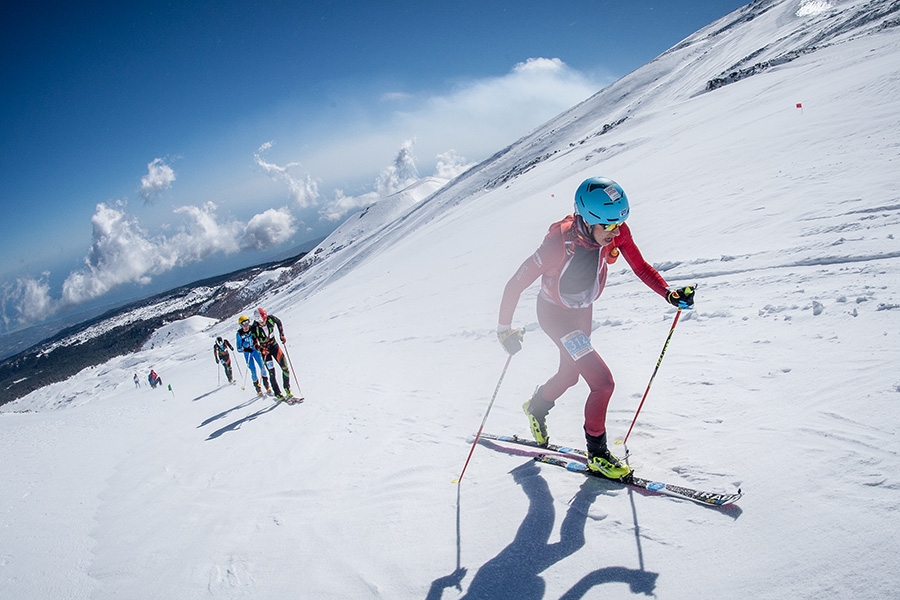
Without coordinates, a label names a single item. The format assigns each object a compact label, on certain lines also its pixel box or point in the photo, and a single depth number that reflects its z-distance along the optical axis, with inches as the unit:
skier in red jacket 157.0
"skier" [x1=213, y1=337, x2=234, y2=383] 729.0
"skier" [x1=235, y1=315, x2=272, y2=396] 471.2
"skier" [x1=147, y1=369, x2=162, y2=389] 1058.1
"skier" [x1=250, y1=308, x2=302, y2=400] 441.1
